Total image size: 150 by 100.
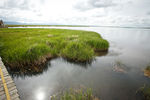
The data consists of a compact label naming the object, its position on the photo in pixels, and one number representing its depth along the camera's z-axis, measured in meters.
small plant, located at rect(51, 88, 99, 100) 4.31
